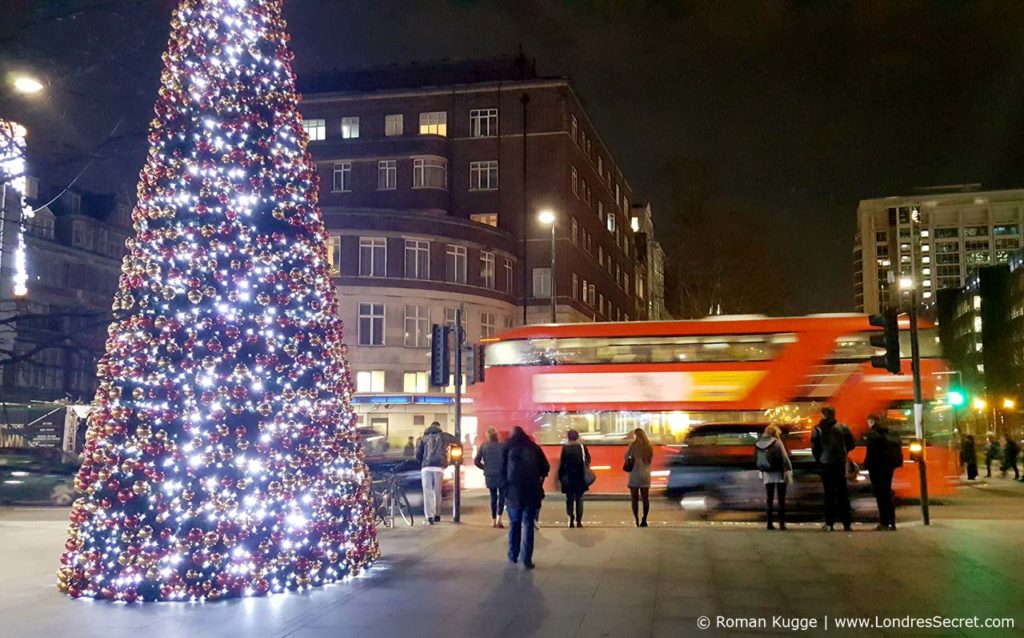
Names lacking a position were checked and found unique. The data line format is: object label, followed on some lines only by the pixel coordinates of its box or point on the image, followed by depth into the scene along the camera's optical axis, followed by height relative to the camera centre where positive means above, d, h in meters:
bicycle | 16.38 -1.66
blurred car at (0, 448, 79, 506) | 22.09 -1.62
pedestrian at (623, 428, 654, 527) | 16.25 -1.01
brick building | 46.06 +11.94
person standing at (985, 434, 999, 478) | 32.97 -1.70
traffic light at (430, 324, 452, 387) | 16.84 +0.96
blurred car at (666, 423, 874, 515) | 17.72 -1.34
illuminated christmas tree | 9.17 +0.46
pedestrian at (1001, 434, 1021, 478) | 30.58 -1.64
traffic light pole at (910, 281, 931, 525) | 15.55 -0.13
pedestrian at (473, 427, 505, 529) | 15.55 -1.02
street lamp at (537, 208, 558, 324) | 34.28 +7.06
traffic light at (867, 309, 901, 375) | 15.36 +1.04
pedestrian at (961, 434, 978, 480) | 30.24 -1.72
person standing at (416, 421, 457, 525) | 16.58 -1.06
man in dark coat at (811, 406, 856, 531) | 14.71 -0.81
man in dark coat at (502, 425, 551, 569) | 11.11 -0.98
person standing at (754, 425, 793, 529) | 14.70 -0.93
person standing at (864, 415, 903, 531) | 14.94 -0.94
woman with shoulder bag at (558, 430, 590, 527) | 15.77 -1.11
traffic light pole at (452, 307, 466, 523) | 16.70 +0.07
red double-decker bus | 20.59 +0.55
